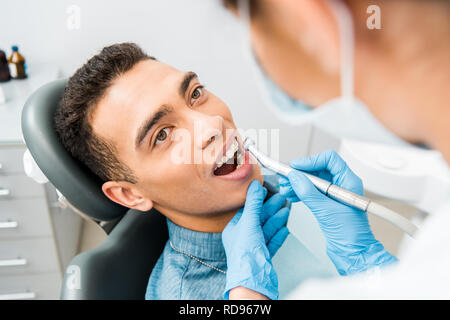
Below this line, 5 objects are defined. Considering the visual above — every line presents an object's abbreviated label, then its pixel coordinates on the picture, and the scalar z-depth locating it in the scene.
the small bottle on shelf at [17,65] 1.39
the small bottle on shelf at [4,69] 1.39
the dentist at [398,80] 0.28
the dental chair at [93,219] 0.80
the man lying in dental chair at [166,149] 0.82
